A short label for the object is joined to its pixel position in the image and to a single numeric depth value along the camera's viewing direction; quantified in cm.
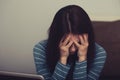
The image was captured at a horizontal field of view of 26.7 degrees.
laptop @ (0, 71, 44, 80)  76
